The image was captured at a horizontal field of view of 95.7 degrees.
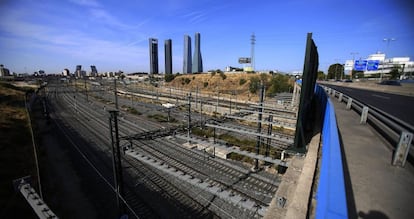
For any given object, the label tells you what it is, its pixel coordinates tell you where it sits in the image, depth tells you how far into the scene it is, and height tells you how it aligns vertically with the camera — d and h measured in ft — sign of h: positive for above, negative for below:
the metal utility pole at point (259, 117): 40.72 -8.02
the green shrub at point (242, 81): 187.12 -0.10
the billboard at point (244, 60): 259.49 +28.83
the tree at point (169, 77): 267.90 +3.37
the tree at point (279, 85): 143.90 -2.69
